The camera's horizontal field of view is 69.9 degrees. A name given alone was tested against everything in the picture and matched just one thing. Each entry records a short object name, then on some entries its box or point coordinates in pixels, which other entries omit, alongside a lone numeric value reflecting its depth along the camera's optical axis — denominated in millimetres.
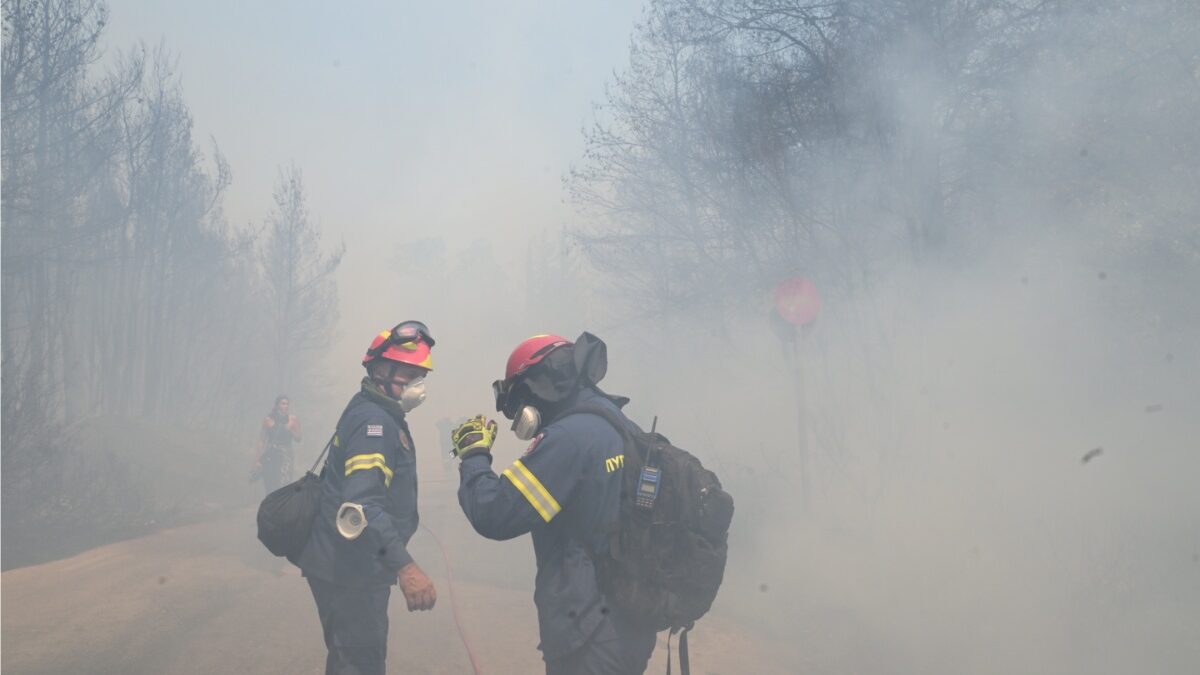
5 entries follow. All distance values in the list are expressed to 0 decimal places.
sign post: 8977
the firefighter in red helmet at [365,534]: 3568
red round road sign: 9039
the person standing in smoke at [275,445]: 10984
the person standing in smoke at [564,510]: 2809
